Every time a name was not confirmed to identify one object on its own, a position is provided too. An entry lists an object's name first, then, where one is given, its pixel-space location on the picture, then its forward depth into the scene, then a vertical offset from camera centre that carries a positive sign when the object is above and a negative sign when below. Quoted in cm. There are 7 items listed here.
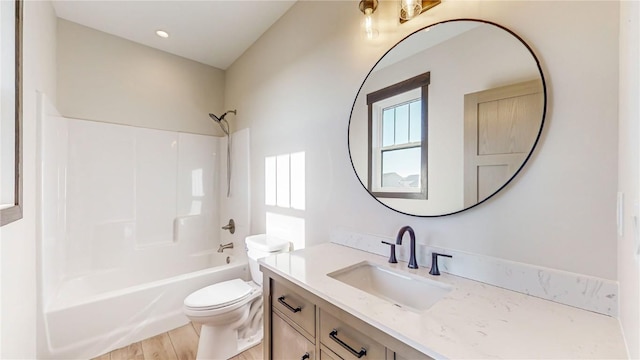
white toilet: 162 -91
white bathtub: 170 -102
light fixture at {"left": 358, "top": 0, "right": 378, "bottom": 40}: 139 +94
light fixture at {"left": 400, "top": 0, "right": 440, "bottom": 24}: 120 +85
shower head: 296 +73
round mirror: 95 +29
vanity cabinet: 76 -58
